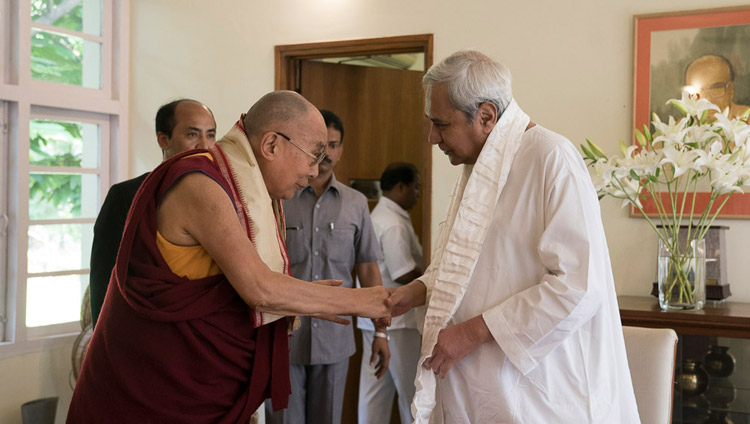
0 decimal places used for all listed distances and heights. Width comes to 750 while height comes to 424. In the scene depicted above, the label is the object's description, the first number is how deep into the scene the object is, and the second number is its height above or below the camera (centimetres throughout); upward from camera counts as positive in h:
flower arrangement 254 +14
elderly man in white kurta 162 -17
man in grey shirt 297 -26
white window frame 371 +26
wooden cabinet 264 -51
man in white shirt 364 -62
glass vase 274 -25
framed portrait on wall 303 +62
